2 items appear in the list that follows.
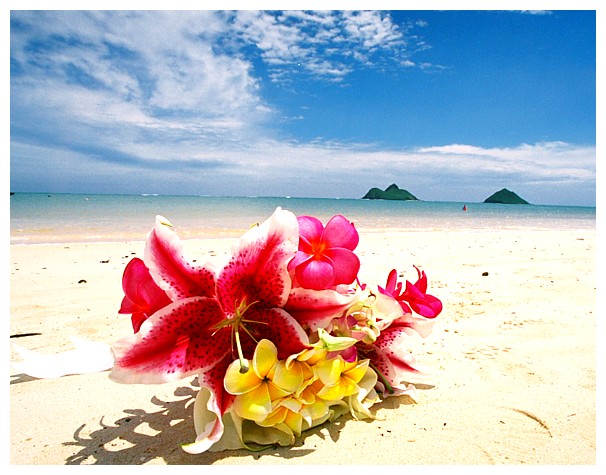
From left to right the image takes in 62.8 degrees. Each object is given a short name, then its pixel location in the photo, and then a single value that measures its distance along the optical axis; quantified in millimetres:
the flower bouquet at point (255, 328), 370
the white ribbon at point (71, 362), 447
